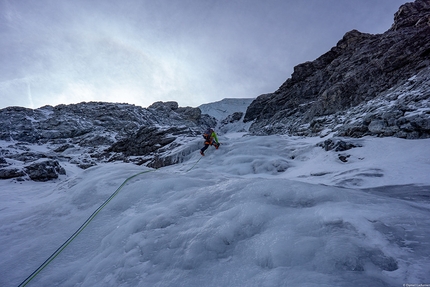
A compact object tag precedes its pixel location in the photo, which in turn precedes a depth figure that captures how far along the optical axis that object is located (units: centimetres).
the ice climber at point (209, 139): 1025
